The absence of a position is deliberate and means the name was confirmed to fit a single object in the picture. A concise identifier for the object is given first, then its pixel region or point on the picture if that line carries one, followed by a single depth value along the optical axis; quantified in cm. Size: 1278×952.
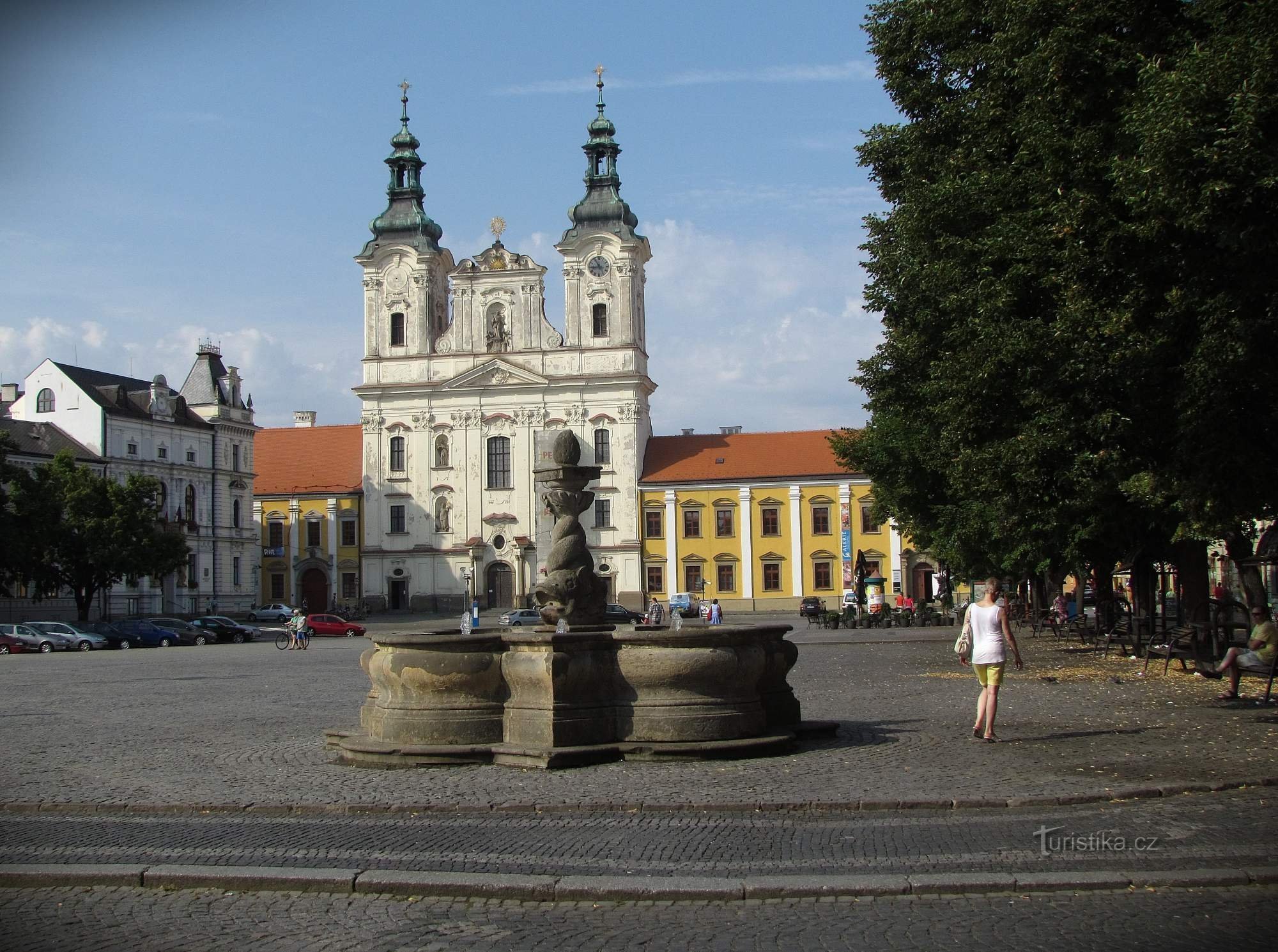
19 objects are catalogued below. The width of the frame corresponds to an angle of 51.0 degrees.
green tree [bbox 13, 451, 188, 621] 5512
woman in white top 1343
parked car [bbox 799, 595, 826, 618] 6338
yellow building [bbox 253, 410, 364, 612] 8394
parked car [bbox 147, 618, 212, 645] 5344
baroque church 8031
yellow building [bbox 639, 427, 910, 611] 7912
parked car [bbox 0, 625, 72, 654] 4728
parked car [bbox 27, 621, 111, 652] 4866
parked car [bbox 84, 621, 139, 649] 5059
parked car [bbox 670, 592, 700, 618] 6771
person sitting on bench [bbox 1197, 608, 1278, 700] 1617
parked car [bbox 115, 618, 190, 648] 5134
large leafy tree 1232
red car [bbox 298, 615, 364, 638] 6003
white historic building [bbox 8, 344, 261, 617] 7306
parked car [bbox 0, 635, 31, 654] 4697
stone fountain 1221
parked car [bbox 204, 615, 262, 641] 5603
